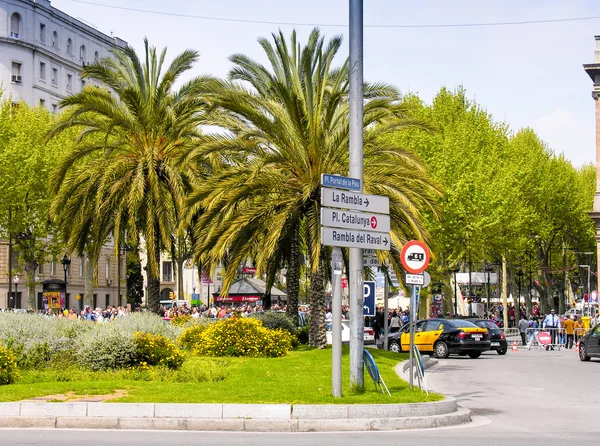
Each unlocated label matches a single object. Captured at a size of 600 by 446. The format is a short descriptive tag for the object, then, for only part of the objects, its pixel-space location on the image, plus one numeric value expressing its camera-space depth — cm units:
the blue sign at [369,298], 3016
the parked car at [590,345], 3303
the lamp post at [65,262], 5512
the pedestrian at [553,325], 4584
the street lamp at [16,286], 6376
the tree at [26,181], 5425
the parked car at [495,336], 3828
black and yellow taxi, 3481
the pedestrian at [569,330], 4494
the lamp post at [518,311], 6464
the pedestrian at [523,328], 4741
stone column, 5806
